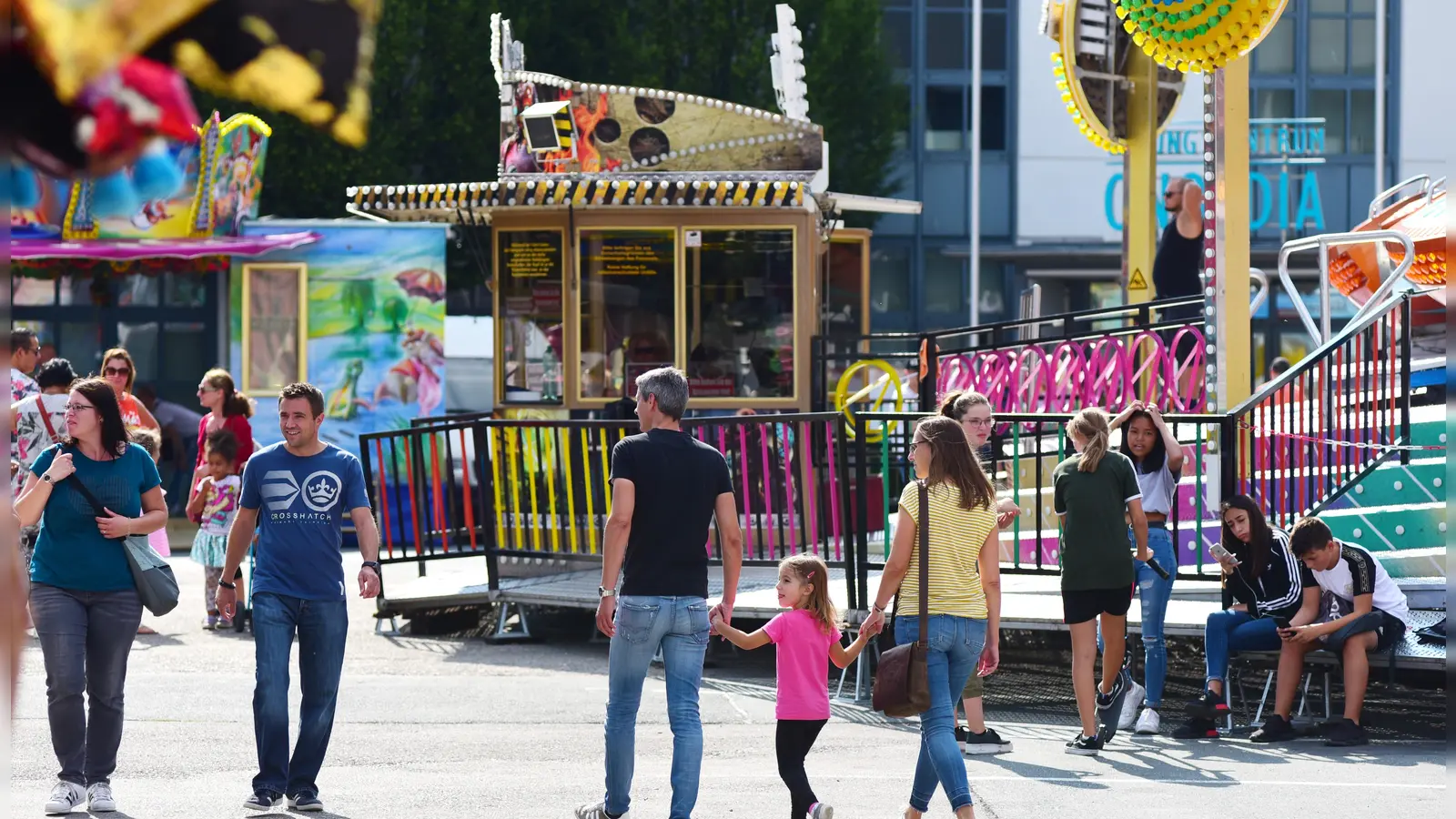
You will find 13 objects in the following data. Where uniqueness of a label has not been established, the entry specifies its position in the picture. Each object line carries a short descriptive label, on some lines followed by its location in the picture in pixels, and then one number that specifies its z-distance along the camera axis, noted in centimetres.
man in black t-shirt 1318
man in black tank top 2861
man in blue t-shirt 1427
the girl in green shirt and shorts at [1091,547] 1733
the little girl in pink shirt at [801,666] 1326
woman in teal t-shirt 1398
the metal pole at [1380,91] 6875
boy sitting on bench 1803
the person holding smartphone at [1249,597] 1839
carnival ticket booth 3128
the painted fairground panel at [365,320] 3794
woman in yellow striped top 1372
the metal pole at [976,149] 6787
